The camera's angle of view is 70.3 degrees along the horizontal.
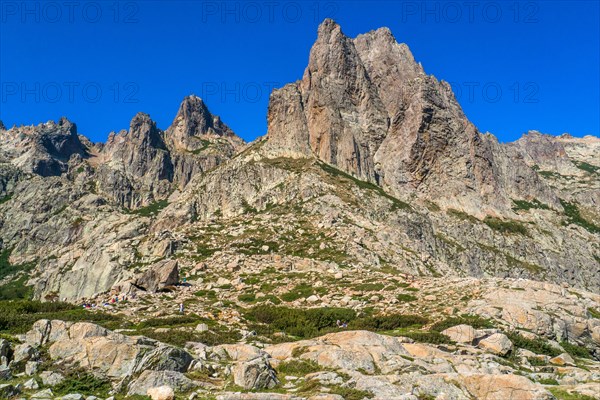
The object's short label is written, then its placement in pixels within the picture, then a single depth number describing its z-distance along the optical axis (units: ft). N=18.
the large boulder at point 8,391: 48.44
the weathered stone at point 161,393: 48.09
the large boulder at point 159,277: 156.35
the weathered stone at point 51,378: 53.67
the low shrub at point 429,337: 83.29
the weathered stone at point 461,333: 85.20
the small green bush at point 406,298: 125.25
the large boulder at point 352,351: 60.70
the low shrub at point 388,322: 102.06
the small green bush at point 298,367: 60.08
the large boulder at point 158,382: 50.57
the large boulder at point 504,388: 49.08
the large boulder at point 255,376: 53.42
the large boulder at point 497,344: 80.79
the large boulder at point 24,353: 60.85
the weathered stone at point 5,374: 54.76
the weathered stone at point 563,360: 79.51
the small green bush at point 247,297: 146.39
